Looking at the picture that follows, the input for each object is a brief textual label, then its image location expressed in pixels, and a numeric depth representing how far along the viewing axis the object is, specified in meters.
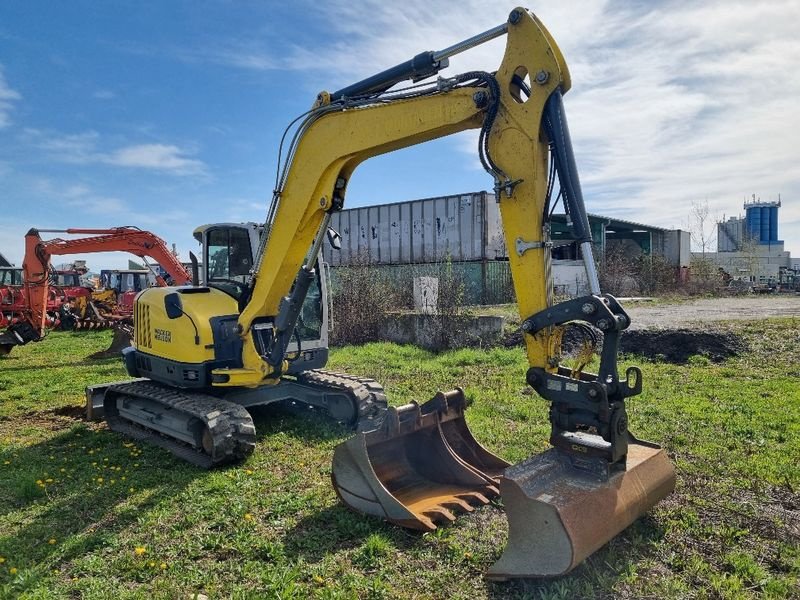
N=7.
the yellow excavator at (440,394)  3.82
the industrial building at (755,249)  42.81
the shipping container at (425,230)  23.67
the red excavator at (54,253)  14.29
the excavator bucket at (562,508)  3.46
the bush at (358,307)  14.63
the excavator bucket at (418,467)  4.46
